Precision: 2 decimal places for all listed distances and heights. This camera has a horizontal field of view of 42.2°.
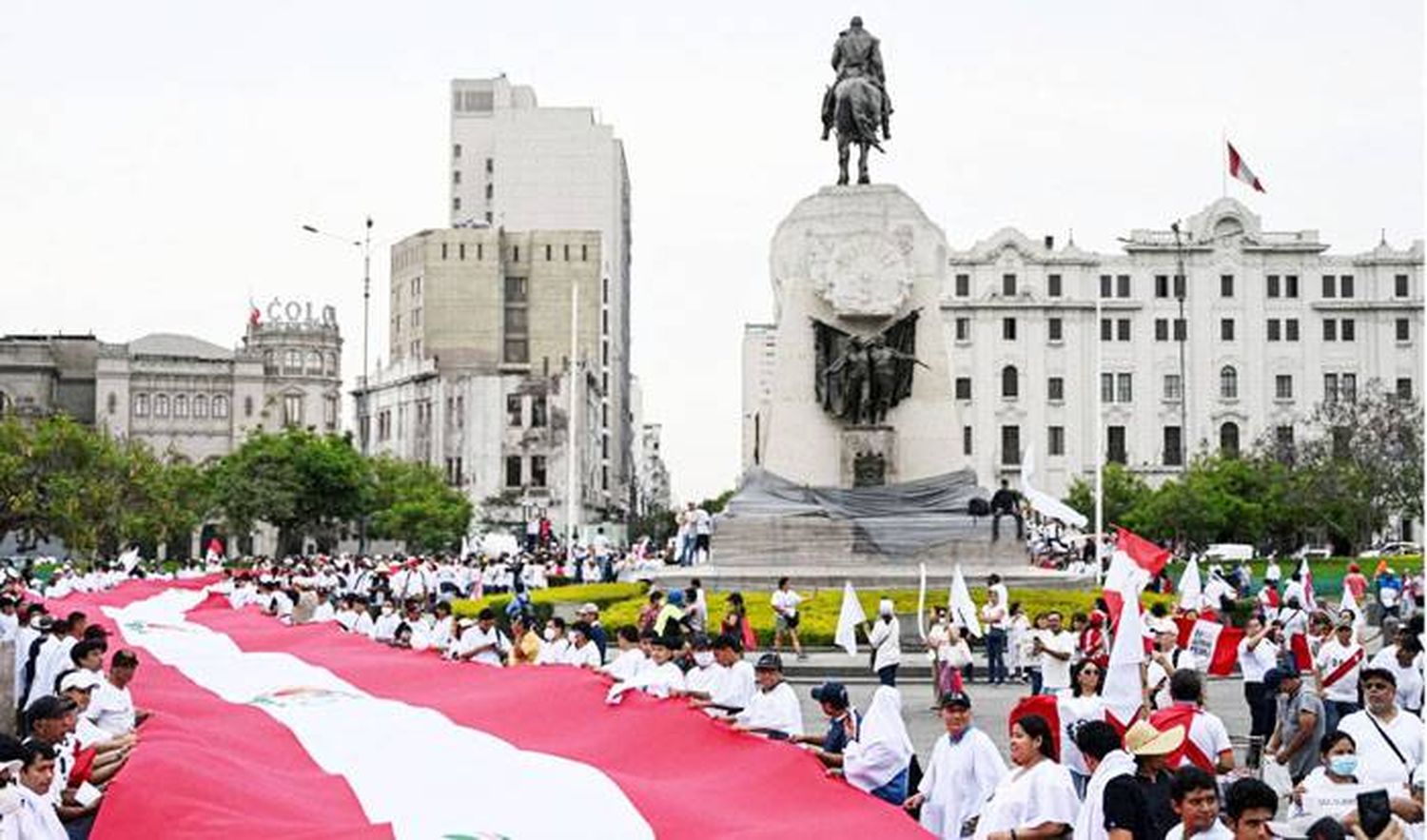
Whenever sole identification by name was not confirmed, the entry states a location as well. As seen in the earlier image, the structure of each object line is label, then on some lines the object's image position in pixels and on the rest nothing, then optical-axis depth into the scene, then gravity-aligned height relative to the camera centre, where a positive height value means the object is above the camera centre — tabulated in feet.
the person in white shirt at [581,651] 61.05 -4.36
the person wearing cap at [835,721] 37.99 -4.34
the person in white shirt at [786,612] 93.91 -4.70
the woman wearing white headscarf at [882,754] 36.22 -4.62
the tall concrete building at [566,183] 424.05 +77.90
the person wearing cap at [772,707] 42.86 -4.38
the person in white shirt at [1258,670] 58.10 -4.81
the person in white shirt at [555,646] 62.80 -4.31
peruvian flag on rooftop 217.56 +41.33
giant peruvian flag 36.09 -5.76
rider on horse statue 129.59 +32.39
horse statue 128.06 +28.18
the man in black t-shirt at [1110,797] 26.61 -4.07
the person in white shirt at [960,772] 33.35 -4.57
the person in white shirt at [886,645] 71.41 -4.87
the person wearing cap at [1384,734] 31.58 -3.78
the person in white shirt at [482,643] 67.97 -4.54
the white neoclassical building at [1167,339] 322.96 +31.58
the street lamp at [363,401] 237.86 +22.18
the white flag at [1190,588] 78.59 -2.96
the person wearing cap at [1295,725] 43.14 -4.90
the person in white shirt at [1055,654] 59.77 -4.35
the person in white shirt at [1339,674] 49.48 -4.31
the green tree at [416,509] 292.40 +1.86
